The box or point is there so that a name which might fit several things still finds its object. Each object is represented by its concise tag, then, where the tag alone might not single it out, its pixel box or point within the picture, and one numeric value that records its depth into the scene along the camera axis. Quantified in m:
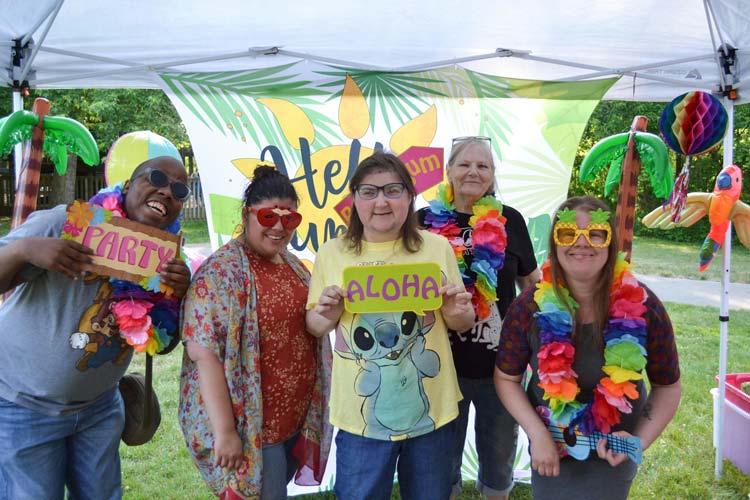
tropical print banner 3.31
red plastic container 3.53
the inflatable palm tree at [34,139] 2.71
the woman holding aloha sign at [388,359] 1.87
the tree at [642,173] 11.96
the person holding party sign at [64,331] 1.85
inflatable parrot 3.25
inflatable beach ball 3.32
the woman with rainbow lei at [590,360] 1.80
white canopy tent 2.94
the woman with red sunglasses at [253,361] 1.81
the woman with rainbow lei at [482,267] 2.38
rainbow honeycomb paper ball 2.69
